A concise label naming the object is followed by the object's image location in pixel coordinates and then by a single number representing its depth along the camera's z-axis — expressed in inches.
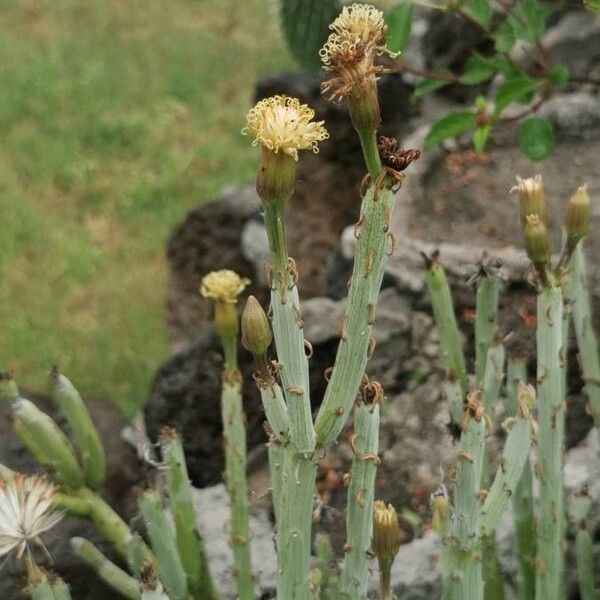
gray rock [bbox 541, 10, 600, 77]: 61.7
